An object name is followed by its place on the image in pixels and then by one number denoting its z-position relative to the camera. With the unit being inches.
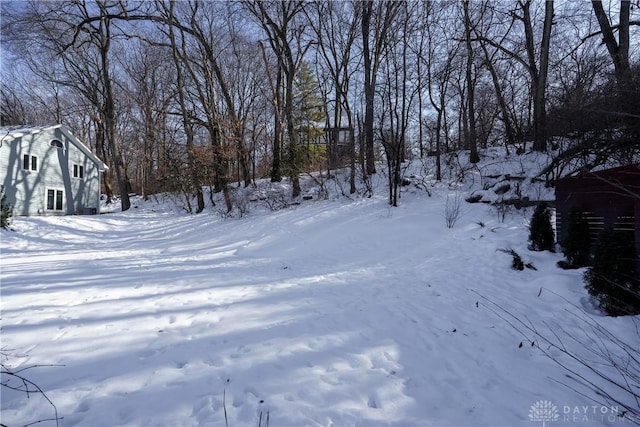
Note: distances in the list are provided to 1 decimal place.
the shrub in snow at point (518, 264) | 223.6
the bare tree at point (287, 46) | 648.4
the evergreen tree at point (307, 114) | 680.4
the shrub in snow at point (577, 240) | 210.5
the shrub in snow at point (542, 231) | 249.3
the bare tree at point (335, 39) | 640.4
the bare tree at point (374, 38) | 567.5
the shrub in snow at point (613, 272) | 150.6
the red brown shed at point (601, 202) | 167.6
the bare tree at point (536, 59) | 512.1
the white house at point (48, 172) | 663.8
